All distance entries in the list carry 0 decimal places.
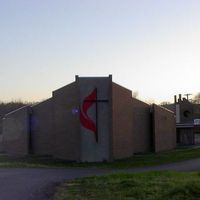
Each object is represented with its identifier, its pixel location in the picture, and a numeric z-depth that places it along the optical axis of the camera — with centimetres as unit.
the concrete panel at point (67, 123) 2537
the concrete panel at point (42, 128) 2921
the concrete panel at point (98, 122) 2503
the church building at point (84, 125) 2516
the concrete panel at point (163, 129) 3366
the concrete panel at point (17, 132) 3019
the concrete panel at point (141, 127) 3186
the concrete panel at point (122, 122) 2614
